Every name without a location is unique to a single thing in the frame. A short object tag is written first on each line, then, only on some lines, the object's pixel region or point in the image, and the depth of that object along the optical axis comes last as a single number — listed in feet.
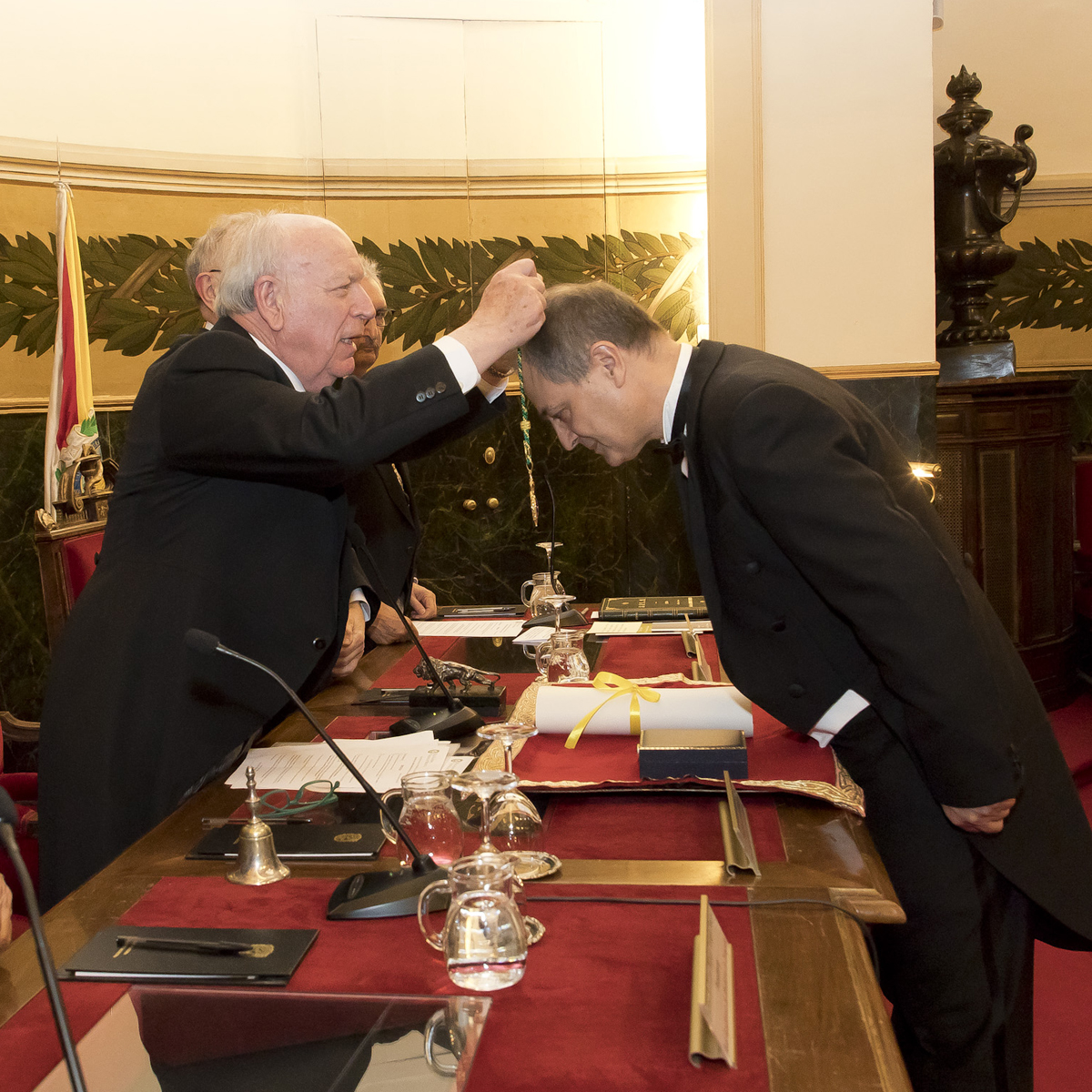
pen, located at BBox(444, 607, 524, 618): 10.03
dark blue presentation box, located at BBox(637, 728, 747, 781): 4.93
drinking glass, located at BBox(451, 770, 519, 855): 3.86
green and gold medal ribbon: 6.20
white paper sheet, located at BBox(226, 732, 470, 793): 5.36
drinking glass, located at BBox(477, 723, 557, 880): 4.15
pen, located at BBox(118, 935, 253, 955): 3.58
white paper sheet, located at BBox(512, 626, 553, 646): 8.57
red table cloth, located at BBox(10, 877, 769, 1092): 2.89
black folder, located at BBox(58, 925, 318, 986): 3.44
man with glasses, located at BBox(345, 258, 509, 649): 8.84
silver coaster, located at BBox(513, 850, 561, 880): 4.10
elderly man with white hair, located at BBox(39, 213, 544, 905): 5.72
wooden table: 2.88
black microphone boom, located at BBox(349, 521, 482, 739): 5.99
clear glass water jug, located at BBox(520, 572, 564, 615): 9.28
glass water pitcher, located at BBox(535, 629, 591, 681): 6.84
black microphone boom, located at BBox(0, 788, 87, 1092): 2.15
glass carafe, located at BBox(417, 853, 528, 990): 3.26
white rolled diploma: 5.55
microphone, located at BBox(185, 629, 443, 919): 3.84
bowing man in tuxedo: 4.89
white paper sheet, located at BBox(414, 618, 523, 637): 9.08
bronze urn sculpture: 16.08
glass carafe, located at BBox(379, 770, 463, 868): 4.06
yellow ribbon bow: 5.57
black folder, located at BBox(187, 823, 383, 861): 4.47
